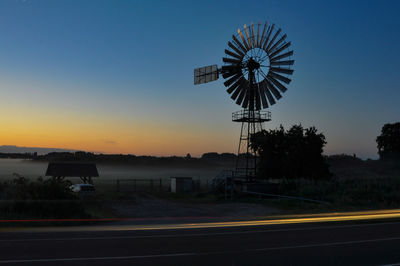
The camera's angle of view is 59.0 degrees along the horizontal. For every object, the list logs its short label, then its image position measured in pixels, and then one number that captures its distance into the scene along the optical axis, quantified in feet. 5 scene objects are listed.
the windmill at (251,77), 144.36
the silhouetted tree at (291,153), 168.96
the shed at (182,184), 152.97
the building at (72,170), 140.15
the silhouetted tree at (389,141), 345.31
